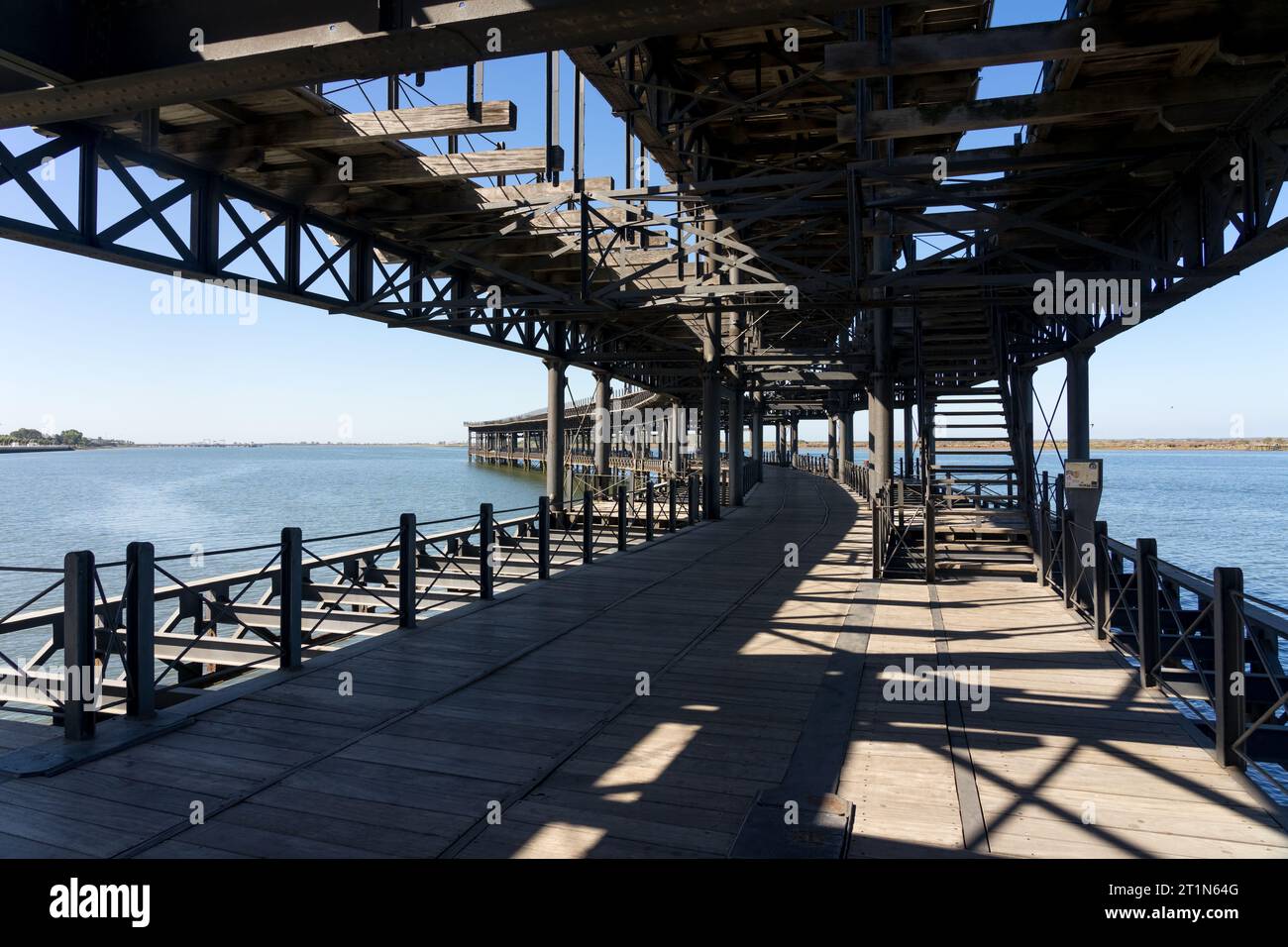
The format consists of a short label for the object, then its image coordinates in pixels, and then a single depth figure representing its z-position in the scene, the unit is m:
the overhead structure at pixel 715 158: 4.87
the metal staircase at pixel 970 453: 13.93
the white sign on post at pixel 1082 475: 11.91
